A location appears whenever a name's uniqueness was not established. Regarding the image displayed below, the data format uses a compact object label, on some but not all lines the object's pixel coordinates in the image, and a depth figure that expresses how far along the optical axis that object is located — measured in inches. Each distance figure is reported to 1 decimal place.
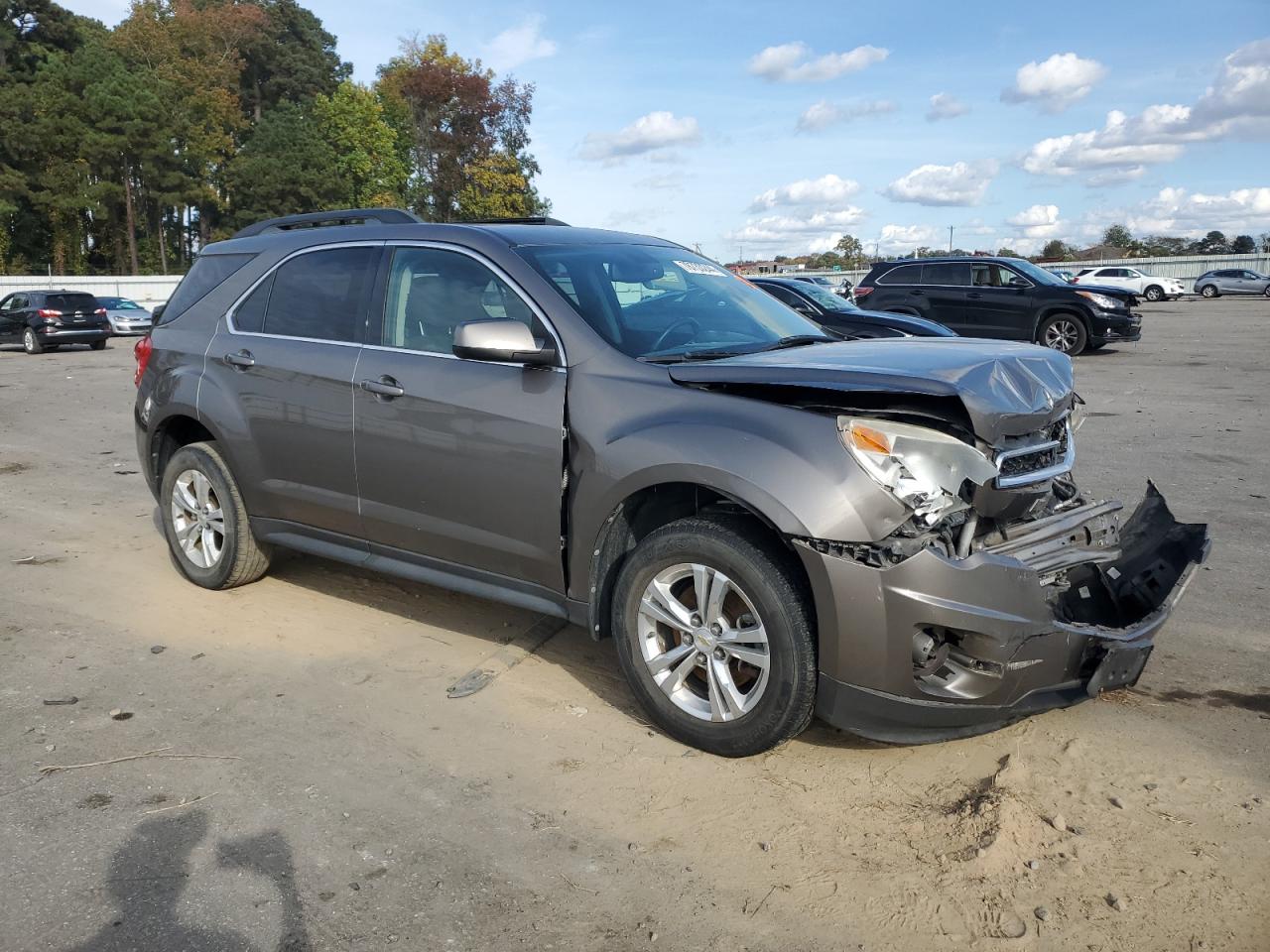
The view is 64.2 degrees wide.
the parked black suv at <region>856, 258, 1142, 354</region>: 694.5
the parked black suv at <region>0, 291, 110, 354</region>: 952.9
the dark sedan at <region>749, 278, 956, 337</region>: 482.0
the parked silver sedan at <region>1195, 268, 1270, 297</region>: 1800.0
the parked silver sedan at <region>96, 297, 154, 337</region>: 1261.1
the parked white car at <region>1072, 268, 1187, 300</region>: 1702.8
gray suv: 125.3
